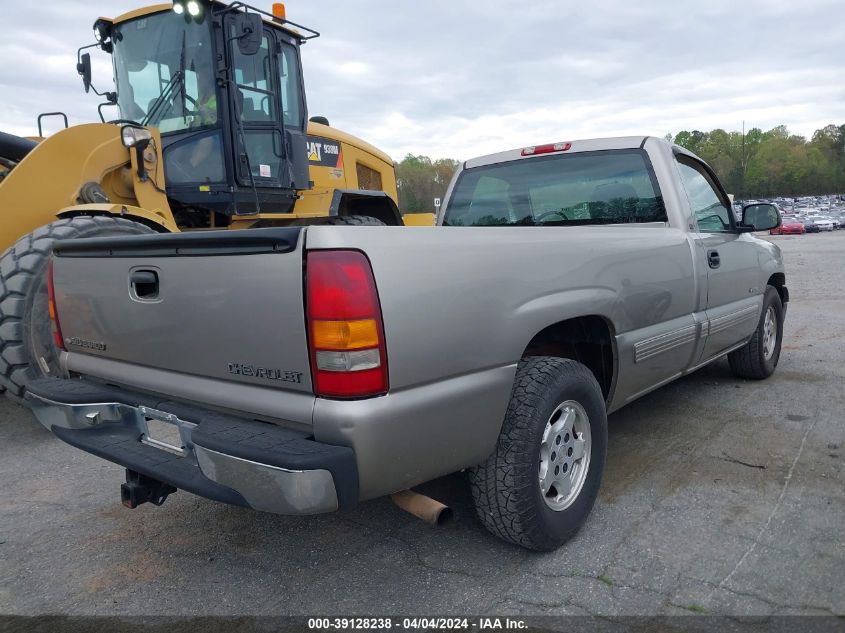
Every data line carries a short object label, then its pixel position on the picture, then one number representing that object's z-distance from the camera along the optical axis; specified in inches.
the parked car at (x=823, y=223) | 1731.1
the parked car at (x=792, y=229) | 1652.2
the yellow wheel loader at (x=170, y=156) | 169.8
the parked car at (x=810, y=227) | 1710.1
